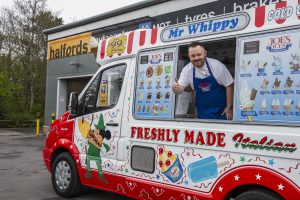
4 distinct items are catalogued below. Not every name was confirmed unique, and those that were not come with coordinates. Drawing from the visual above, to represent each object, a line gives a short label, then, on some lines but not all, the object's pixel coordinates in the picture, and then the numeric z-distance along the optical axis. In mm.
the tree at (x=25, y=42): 20024
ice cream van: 2468
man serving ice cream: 3041
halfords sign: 11166
